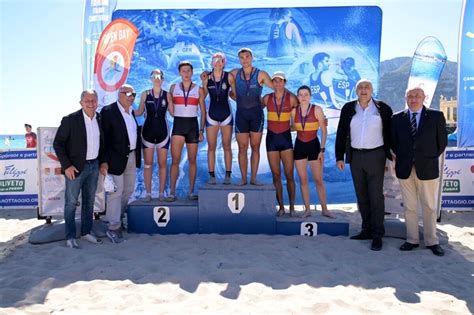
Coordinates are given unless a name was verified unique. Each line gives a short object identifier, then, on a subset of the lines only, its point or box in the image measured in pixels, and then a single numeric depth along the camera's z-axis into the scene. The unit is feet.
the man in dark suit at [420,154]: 12.01
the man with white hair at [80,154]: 12.19
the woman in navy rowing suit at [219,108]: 14.48
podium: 14.29
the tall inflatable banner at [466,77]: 20.56
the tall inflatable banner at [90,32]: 20.88
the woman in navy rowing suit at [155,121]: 14.74
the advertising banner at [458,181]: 19.16
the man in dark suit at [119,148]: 13.52
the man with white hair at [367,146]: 12.81
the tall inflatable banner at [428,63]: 21.50
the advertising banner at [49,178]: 15.70
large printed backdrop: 19.61
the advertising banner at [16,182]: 20.97
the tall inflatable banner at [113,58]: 20.16
